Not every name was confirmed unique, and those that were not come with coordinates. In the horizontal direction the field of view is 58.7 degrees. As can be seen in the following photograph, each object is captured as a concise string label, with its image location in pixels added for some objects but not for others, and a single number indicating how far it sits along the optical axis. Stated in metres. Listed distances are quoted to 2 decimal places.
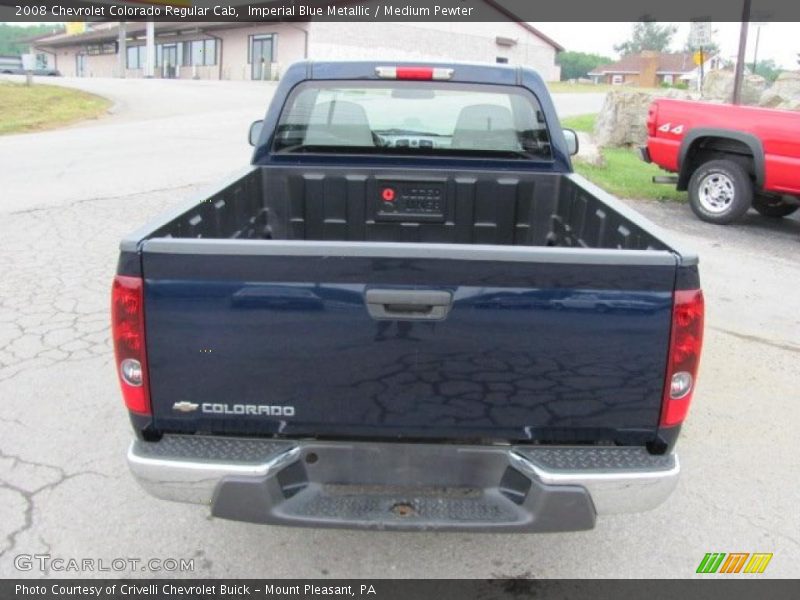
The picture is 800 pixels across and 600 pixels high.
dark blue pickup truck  2.24
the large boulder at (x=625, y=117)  15.64
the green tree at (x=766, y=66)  69.28
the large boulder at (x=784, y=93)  20.45
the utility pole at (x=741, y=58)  12.48
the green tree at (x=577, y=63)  125.44
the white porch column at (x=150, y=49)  44.72
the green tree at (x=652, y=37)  128.38
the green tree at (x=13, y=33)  113.61
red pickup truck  8.30
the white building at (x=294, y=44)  42.91
